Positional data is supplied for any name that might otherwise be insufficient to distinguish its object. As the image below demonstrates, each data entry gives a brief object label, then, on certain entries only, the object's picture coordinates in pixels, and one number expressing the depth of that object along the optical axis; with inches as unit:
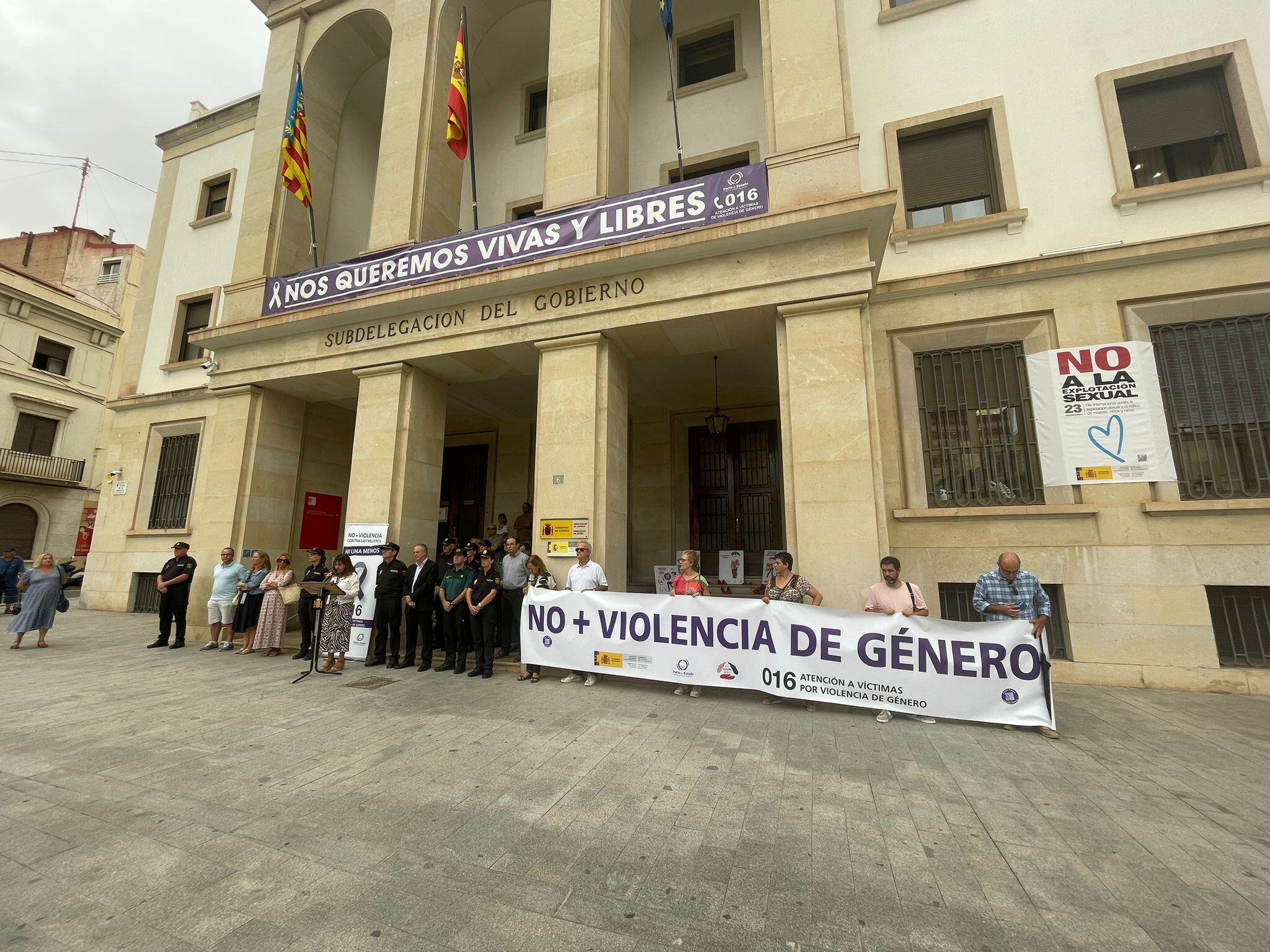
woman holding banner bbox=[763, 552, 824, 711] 250.2
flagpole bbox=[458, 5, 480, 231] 398.0
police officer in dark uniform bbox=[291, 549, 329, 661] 337.1
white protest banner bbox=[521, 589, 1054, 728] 210.4
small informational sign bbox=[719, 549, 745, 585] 482.6
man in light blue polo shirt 374.3
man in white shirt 290.5
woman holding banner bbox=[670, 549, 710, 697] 267.9
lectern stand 297.5
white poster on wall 291.1
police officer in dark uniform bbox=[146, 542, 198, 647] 379.2
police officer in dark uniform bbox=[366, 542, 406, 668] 321.4
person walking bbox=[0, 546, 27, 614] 561.3
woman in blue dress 351.3
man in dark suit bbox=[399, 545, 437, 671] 320.5
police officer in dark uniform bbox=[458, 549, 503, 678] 292.7
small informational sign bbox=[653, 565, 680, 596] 446.3
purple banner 319.3
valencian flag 448.8
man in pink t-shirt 232.1
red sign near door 487.8
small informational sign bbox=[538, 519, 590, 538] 318.0
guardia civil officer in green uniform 305.0
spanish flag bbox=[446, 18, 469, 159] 402.0
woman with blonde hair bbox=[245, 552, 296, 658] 351.3
